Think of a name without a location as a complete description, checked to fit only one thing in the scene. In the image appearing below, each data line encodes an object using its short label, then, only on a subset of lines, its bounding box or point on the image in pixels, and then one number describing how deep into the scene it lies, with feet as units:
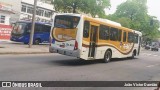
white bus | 35.49
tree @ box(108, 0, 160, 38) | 163.04
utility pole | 53.61
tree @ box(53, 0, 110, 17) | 93.19
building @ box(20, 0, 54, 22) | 153.61
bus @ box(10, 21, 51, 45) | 68.58
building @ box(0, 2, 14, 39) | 93.06
